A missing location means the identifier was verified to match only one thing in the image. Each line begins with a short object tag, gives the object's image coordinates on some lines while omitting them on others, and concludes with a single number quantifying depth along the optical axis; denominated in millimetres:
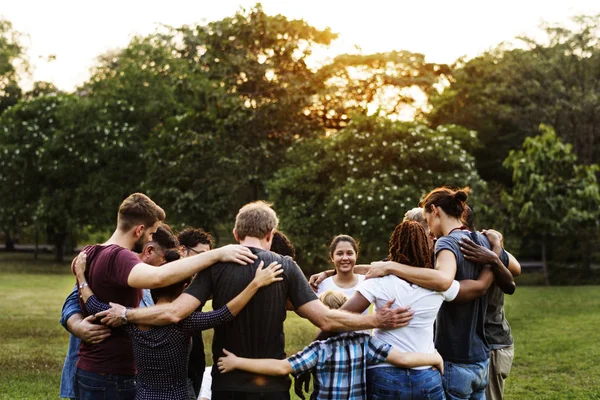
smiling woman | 7504
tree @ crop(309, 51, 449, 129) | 36750
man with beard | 5000
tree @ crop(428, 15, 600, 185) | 39562
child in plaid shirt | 4949
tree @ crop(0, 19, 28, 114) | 53375
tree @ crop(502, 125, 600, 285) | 33375
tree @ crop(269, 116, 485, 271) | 31038
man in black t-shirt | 4824
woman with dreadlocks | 5012
